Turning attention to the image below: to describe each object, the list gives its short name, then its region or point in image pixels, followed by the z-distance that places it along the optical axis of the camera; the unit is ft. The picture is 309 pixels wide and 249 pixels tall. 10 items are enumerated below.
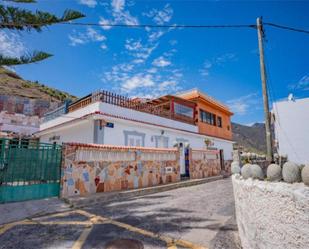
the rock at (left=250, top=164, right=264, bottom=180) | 10.64
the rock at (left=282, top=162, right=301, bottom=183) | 8.48
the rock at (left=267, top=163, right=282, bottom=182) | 9.47
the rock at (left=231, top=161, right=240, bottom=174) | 14.89
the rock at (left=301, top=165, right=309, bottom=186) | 7.79
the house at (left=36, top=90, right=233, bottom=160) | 40.88
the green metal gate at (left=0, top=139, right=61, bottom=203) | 23.08
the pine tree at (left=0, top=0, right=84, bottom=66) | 23.04
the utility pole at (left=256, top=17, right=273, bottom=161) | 25.28
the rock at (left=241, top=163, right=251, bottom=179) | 11.43
